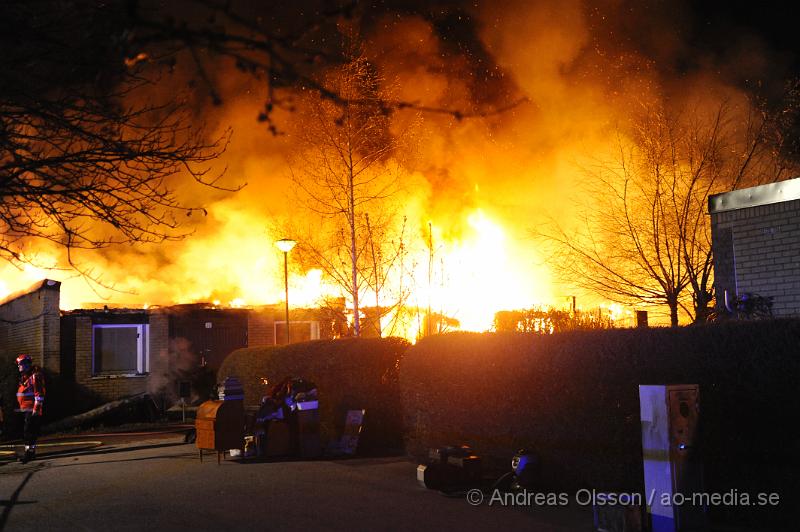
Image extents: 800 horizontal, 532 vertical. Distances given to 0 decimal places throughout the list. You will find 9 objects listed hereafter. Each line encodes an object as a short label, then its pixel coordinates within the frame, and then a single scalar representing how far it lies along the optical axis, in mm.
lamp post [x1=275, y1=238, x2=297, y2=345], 18473
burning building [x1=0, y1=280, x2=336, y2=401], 23469
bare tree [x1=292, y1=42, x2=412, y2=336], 18531
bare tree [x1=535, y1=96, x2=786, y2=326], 16766
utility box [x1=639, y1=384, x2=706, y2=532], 6629
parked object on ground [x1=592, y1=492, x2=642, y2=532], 6598
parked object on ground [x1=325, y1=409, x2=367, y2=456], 12656
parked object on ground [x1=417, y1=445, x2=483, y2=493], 8867
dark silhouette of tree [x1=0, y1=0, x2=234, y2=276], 5496
